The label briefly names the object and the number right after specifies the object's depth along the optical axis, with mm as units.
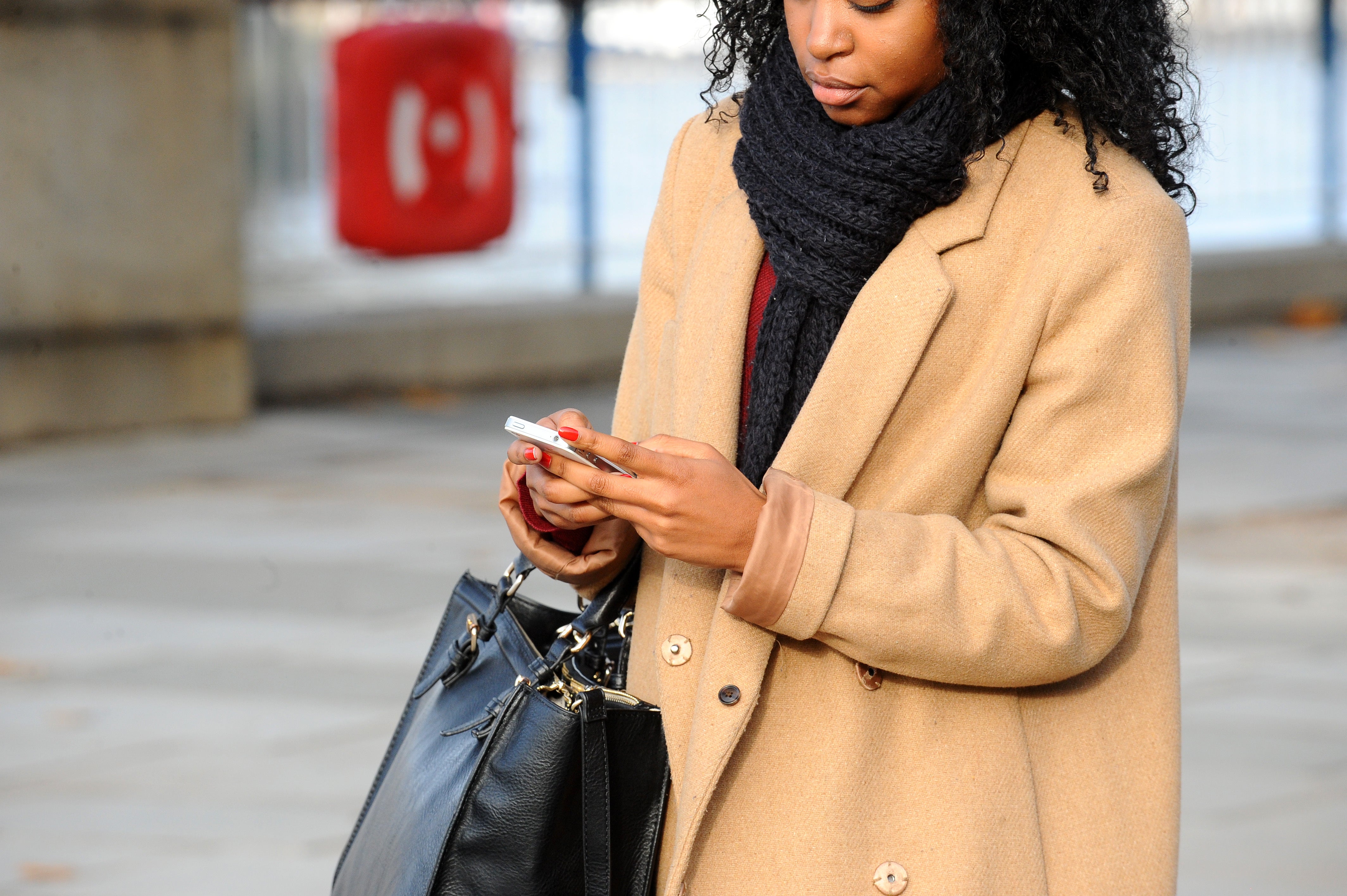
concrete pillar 14359
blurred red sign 17703
